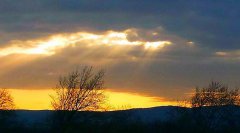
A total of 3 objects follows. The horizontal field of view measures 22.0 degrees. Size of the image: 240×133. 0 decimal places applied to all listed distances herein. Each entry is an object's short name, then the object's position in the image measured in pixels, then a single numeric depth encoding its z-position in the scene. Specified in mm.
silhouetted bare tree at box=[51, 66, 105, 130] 75625
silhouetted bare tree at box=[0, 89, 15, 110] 93588
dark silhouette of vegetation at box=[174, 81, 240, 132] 89312
